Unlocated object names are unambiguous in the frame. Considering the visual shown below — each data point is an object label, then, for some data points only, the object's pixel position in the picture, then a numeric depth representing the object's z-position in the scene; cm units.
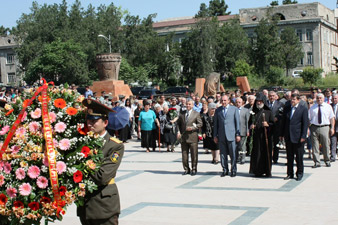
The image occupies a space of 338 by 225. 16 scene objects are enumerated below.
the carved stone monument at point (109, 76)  3516
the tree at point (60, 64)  6519
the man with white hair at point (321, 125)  1509
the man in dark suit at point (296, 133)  1287
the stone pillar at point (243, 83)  4116
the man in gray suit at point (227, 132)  1379
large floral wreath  548
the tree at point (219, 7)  12044
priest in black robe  1354
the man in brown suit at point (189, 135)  1422
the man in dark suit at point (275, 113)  1577
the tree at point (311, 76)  5428
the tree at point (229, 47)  7138
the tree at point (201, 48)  6694
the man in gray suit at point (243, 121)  1535
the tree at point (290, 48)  6925
